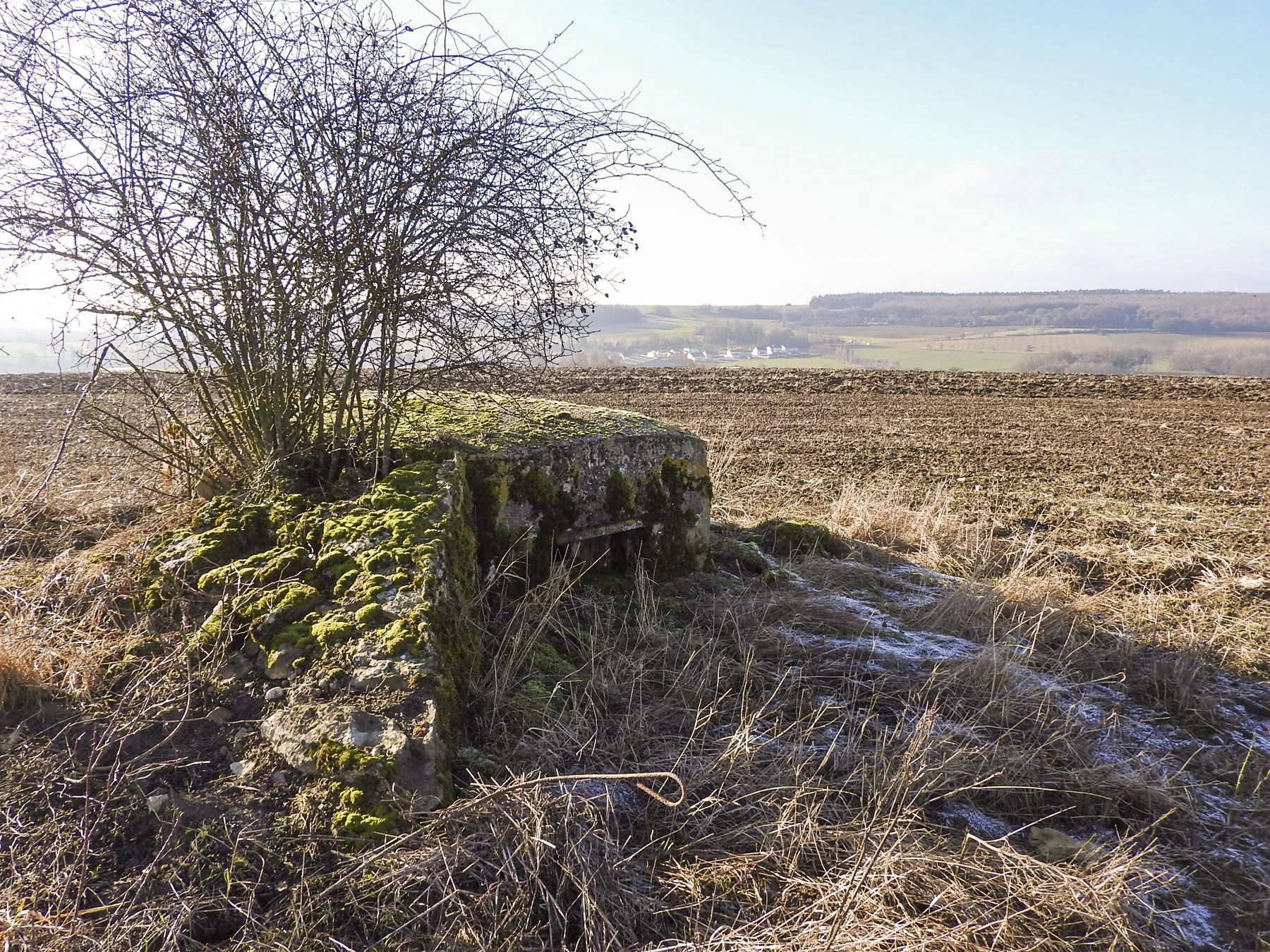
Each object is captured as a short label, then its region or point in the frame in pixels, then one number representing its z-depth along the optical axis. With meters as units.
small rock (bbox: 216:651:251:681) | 2.53
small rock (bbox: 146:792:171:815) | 2.11
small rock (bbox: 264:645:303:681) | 2.49
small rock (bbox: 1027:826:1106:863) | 2.38
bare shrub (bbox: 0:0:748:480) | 3.02
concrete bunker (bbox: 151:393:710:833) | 2.26
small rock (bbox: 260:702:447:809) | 2.18
